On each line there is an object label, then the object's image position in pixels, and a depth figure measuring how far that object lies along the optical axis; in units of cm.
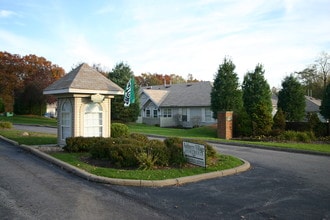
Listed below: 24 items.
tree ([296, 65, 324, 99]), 5991
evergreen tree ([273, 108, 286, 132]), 2419
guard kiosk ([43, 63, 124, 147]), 1529
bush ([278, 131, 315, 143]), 2134
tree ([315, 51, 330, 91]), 5752
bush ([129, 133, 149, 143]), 1428
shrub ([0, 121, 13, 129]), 2798
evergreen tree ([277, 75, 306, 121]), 2742
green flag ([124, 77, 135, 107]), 2230
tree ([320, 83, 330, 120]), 2427
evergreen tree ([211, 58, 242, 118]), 2780
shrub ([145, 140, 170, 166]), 1075
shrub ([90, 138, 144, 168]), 1060
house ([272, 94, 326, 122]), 4425
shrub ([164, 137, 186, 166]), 1099
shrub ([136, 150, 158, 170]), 1027
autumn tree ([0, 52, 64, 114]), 5525
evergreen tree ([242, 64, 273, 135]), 2370
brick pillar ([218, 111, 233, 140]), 2436
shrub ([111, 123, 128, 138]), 1867
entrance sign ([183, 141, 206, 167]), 1056
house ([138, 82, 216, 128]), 3934
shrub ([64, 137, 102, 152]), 1373
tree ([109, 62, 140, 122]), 3556
